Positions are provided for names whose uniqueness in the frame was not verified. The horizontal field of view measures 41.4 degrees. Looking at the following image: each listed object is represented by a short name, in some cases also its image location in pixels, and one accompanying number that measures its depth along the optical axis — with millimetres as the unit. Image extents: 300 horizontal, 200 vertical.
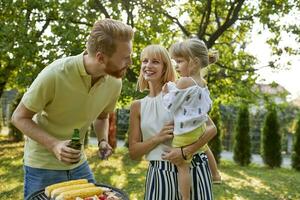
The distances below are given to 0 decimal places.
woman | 2215
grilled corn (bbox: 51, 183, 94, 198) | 1775
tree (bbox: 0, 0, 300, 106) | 6930
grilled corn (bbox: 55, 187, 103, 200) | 1730
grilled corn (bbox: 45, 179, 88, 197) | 1821
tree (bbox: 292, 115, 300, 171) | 10758
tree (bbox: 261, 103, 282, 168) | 11008
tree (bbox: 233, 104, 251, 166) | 11117
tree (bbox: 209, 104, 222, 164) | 10609
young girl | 2160
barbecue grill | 1824
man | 1906
